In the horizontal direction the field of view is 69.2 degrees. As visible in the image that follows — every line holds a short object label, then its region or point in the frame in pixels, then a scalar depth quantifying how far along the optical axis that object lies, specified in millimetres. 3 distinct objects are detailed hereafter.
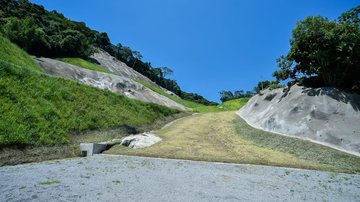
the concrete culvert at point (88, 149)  14596
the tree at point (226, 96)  142325
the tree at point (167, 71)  128150
